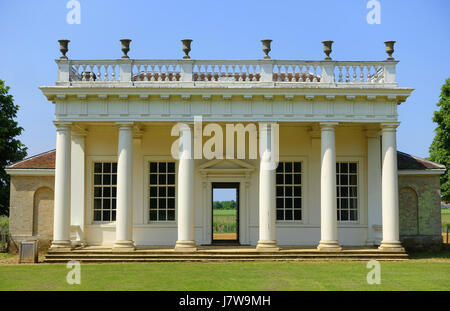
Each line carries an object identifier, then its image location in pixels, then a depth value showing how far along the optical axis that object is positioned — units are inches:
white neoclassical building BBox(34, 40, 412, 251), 761.6
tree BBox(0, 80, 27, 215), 1221.7
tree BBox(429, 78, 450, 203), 1406.3
